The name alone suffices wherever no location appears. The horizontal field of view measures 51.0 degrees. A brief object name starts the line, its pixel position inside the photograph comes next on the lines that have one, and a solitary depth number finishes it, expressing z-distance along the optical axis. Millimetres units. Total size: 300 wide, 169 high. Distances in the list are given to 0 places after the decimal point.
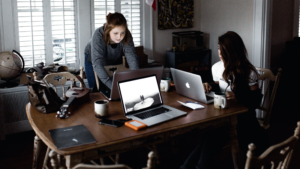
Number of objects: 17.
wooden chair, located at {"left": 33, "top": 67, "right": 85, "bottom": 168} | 2694
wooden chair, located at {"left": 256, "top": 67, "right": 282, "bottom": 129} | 2609
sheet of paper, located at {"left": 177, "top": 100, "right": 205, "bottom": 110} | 2121
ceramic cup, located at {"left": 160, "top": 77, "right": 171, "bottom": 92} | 2558
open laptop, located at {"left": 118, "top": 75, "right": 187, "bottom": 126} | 1961
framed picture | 4469
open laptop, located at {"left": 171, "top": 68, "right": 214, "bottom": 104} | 2178
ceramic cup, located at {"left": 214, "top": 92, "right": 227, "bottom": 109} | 2084
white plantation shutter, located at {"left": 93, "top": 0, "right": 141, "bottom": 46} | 4020
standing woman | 2564
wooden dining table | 1585
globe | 3227
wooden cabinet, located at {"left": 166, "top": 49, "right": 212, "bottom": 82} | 4473
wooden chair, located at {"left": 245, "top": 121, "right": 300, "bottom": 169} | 1244
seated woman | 2164
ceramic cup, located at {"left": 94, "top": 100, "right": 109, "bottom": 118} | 1941
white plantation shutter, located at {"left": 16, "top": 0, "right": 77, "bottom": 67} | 3600
